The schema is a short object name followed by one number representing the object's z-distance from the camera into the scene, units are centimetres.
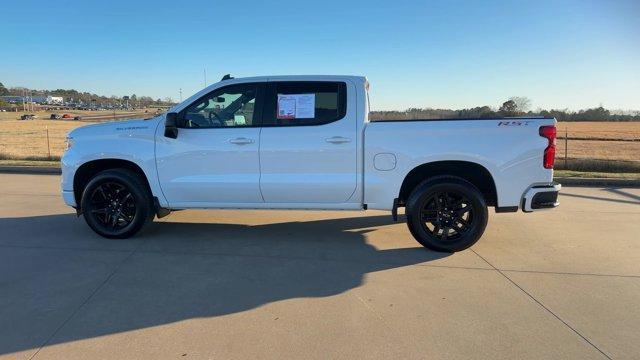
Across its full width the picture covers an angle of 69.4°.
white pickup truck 509
